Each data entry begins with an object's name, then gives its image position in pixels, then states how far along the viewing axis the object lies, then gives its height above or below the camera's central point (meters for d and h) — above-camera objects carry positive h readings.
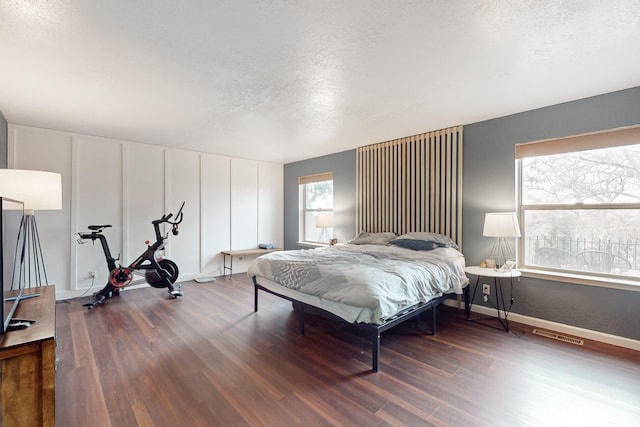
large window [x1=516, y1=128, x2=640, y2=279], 2.71 +0.09
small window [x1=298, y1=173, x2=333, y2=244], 5.71 +0.18
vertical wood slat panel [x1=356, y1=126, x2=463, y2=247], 3.80 +0.44
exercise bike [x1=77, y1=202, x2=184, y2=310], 3.93 -0.82
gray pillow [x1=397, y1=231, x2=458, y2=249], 3.63 -0.34
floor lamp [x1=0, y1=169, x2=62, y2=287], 2.10 +0.21
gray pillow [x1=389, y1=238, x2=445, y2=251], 3.55 -0.41
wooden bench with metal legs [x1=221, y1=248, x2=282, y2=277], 5.49 -0.79
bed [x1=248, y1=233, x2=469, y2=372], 2.25 -0.62
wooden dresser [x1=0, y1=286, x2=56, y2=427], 1.17 -0.71
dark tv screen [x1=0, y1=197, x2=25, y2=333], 1.23 -0.26
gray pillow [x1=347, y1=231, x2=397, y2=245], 4.20 -0.39
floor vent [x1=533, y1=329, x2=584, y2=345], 2.73 -1.26
